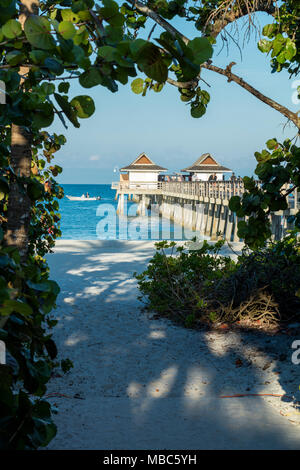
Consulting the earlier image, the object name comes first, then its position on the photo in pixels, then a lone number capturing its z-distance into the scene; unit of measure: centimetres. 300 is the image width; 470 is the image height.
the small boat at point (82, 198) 10809
